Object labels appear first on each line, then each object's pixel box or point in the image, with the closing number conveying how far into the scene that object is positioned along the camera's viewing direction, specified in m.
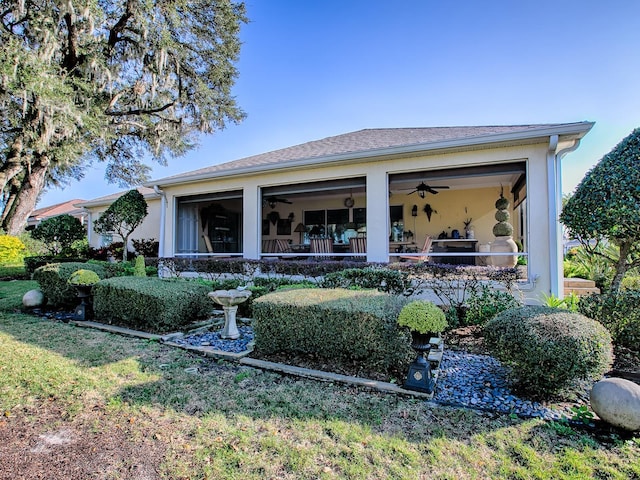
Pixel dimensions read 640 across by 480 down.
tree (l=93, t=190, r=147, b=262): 10.73
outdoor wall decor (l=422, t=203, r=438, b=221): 11.07
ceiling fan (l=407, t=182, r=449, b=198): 9.08
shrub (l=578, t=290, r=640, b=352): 3.86
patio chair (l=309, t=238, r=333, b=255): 8.96
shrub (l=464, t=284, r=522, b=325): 5.00
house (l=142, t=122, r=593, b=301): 6.11
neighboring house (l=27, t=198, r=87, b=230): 22.86
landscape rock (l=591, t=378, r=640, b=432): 2.50
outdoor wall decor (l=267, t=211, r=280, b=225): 13.38
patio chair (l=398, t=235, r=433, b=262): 8.52
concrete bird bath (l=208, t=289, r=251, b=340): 5.12
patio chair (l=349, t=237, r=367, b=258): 8.55
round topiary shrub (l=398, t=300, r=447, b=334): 3.22
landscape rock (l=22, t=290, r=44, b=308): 7.39
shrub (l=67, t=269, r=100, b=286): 6.42
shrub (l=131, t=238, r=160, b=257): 12.88
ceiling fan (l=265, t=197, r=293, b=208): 12.06
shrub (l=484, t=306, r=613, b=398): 2.87
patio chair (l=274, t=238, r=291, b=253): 10.27
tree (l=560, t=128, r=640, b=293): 4.06
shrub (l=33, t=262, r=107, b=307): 7.18
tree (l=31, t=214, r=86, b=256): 12.78
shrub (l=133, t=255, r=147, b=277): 7.68
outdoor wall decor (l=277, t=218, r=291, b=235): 13.43
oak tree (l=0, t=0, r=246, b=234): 11.05
